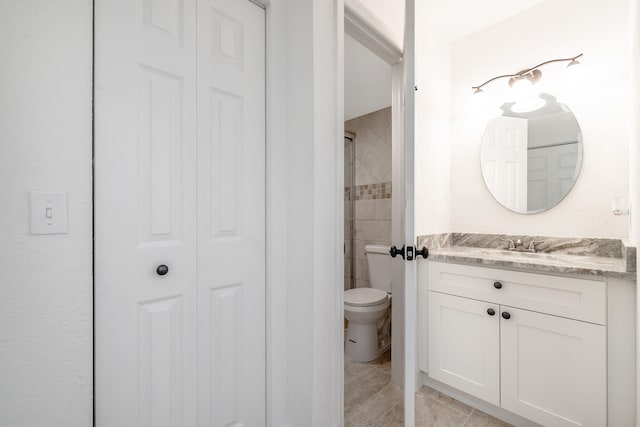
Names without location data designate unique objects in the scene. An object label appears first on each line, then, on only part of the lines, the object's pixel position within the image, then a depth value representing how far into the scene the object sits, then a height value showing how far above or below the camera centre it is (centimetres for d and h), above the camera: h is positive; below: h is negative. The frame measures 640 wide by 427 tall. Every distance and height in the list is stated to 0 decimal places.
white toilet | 201 -86
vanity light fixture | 177 +92
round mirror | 170 +42
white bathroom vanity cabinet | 115 -65
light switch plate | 68 +1
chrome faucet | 176 -20
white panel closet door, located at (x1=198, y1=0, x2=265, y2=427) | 102 +1
